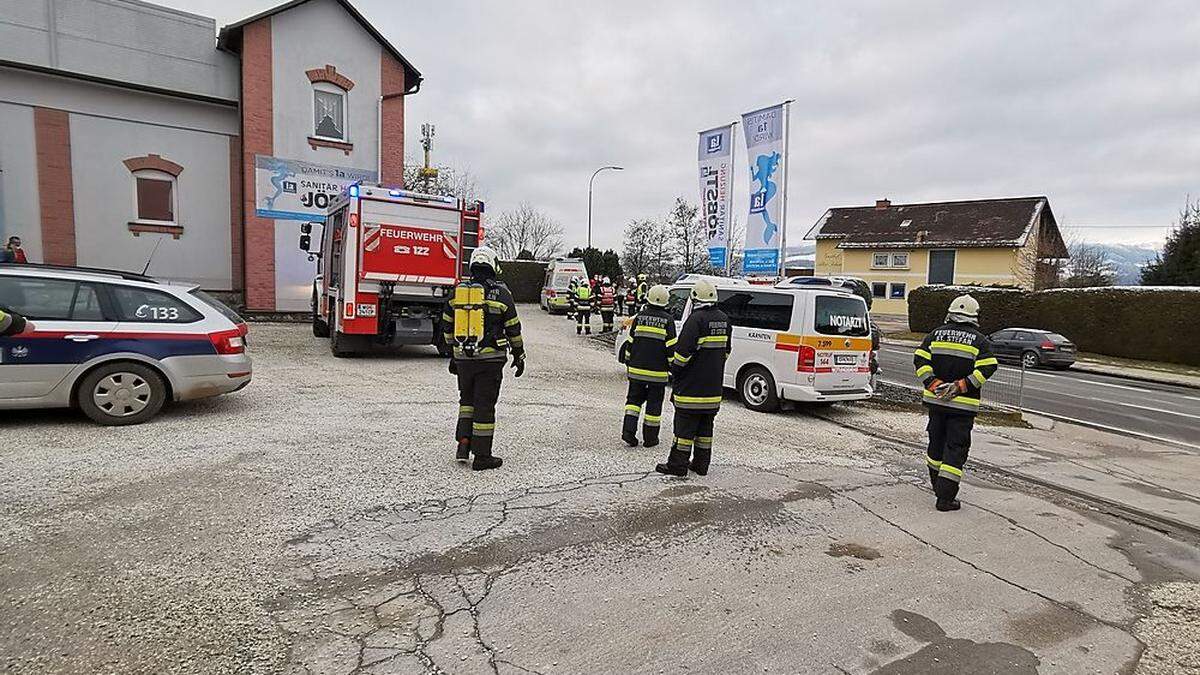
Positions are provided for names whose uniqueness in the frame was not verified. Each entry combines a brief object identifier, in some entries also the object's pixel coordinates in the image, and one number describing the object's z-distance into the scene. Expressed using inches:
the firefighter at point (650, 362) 253.6
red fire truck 448.1
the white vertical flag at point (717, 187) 802.2
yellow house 1562.5
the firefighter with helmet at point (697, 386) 225.3
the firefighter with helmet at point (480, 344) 213.5
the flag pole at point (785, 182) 706.8
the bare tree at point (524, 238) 2340.2
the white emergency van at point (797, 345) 354.0
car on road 828.0
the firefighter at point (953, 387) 208.2
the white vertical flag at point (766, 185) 719.1
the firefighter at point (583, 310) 762.8
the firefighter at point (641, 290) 706.8
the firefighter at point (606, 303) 795.4
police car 238.2
